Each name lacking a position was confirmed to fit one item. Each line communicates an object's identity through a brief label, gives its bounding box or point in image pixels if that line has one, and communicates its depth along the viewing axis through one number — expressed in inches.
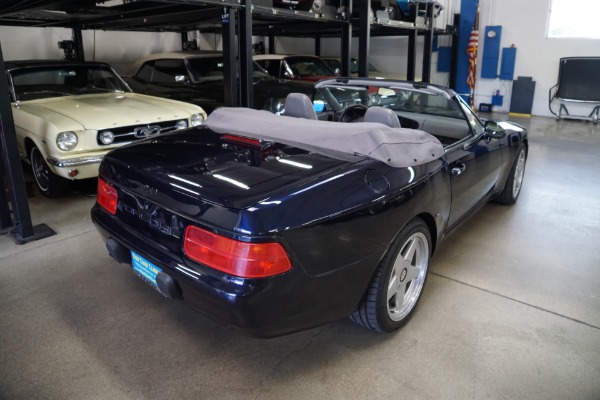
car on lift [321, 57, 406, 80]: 383.9
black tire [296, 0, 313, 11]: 209.8
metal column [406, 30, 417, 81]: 326.0
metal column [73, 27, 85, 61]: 296.0
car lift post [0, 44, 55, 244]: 128.2
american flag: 426.0
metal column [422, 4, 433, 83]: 326.3
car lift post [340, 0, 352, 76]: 242.3
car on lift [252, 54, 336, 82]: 319.0
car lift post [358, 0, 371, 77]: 243.6
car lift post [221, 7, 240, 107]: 172.7
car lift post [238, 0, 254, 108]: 177.8
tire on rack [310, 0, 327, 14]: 216.8
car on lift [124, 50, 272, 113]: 271.7
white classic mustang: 157.9
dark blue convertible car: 64.9
